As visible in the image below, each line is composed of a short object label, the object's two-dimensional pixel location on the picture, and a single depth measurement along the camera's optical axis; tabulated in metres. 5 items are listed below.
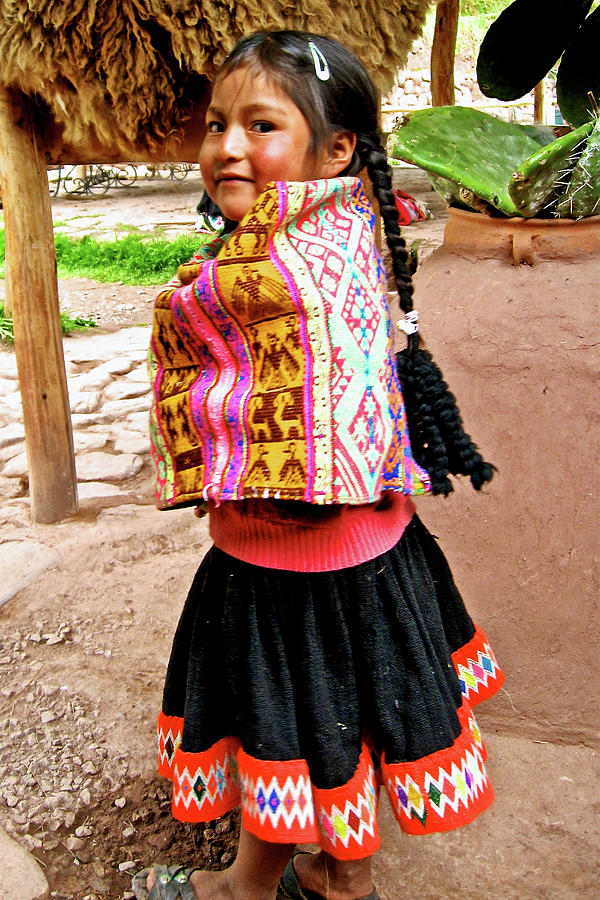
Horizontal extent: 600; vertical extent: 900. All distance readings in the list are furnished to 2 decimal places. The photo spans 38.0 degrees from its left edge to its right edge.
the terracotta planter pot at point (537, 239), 1.81
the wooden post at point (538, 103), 11.58
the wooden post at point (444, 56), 6.25
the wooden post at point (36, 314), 2.45
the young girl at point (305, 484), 1.10
